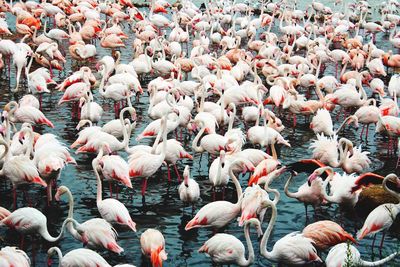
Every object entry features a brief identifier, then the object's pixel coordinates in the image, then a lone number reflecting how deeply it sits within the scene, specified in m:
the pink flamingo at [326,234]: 7.66
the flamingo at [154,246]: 7.29
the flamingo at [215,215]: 8.16
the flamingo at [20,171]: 8.86
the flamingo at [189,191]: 8.90
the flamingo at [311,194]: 8.80
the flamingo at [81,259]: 6.82
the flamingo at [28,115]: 11.69
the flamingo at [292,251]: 7.39
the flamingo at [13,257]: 6.59
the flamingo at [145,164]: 9.50
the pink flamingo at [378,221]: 7.88
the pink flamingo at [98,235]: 7.50
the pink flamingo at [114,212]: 8.08
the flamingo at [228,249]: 7.35
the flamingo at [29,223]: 7.68
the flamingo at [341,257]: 7.00
